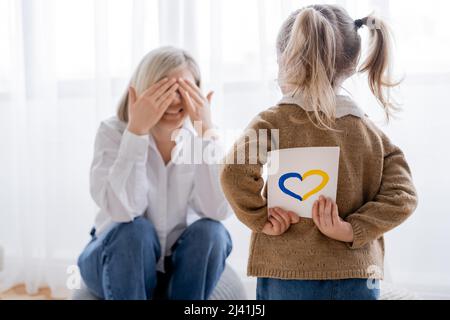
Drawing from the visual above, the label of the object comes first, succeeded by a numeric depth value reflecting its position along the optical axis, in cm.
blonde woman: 373
